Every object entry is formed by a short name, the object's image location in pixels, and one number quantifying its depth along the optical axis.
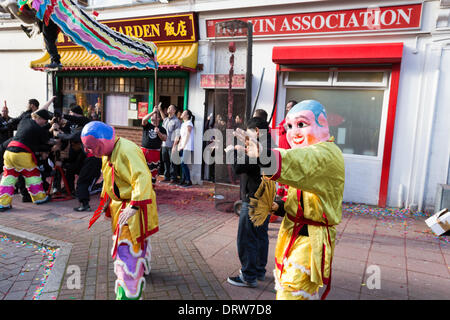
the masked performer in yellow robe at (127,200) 2.80
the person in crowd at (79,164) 6.23
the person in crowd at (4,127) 8.74
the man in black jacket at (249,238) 3.51
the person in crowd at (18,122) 6.68
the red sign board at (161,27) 8.77
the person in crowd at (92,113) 9.96
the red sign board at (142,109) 10.03
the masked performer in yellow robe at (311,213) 2.13
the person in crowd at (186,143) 8.27
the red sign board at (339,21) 6.49
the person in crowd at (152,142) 7.43
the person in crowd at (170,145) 8.59
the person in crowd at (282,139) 5.48
